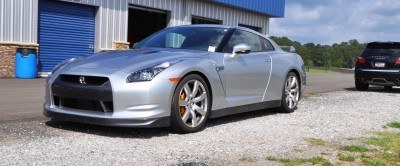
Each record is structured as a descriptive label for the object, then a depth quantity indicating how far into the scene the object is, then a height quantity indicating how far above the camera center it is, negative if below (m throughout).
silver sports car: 5.03 -0.33
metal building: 14.63 +1.14
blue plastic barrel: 14.71 -0.41
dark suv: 13.41 -0.19
